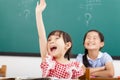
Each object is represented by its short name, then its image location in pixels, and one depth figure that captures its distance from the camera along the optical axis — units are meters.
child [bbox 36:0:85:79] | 2.35
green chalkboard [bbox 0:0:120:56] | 3.86
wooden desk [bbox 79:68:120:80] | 2.25
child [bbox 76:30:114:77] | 3.04
